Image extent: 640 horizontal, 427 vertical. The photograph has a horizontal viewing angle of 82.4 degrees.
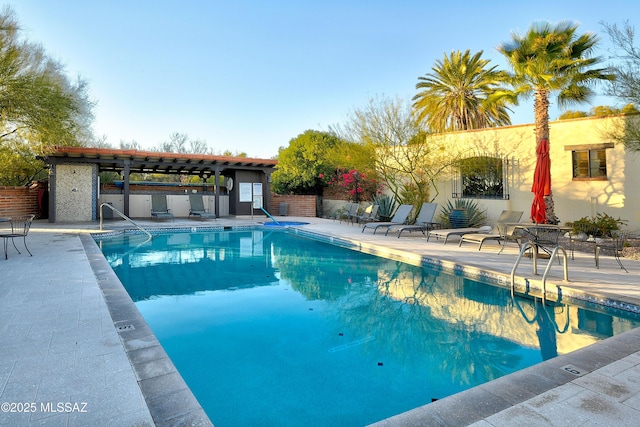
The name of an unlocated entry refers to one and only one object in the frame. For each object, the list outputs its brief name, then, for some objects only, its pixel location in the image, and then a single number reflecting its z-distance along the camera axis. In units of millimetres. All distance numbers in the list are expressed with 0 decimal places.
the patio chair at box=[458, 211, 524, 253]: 8222
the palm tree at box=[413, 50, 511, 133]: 17219
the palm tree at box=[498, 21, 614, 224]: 9383
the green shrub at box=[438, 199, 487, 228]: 12516
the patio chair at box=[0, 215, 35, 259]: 6684
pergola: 14305
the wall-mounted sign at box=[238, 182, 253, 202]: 18453
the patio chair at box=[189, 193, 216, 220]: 16672
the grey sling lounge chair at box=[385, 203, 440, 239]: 10734
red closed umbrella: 8570
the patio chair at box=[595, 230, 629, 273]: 6098
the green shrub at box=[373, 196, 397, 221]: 14727
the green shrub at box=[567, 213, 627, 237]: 9703
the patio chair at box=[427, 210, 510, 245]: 9469
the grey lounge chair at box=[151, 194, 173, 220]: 15723
